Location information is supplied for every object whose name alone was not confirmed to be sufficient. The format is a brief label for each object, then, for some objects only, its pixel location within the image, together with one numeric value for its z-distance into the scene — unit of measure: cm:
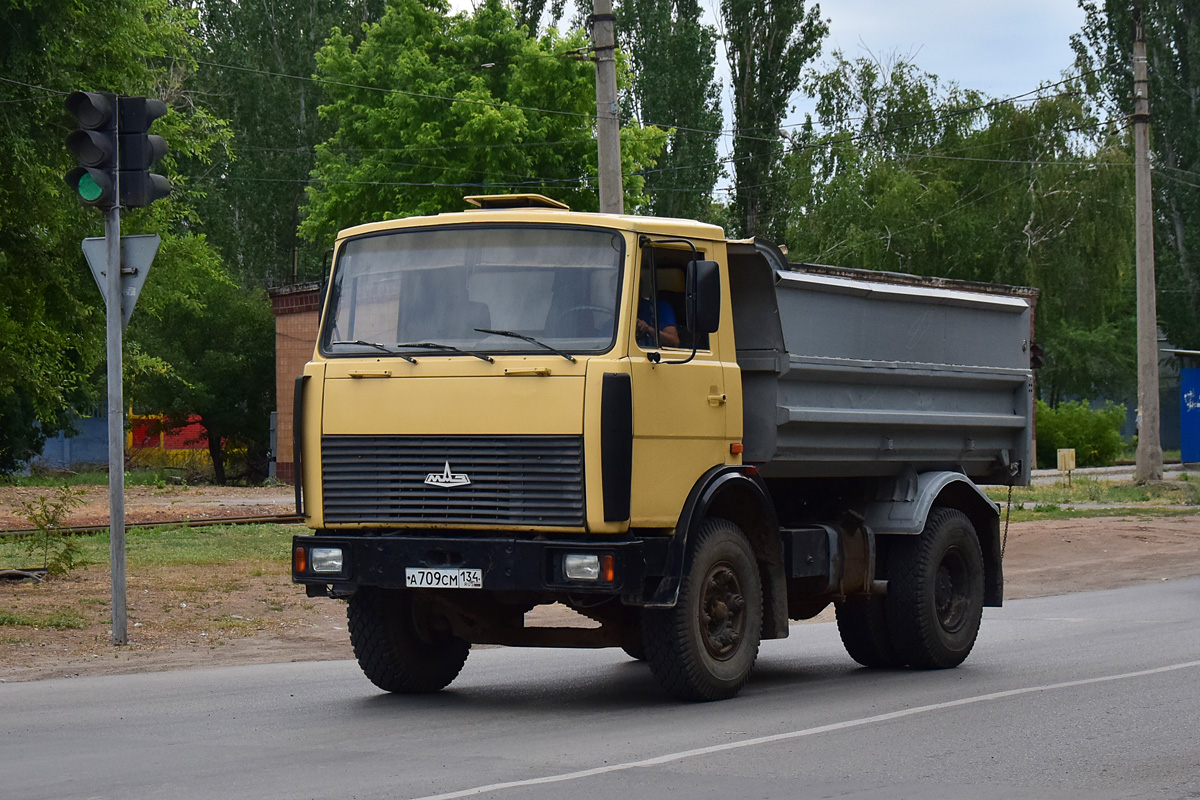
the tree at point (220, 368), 4628
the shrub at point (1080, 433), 5403
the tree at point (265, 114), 6041
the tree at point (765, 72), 5641
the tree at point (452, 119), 4294
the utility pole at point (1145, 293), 3569
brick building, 4144
